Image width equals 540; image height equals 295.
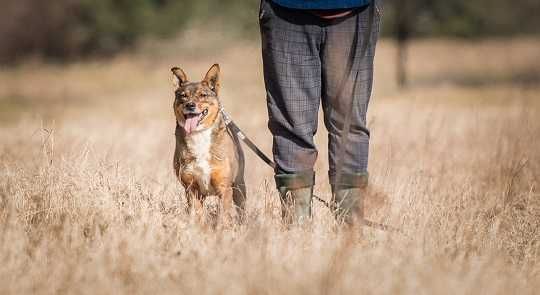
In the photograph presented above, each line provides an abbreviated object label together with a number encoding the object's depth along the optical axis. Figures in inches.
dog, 428.5
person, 392.5
